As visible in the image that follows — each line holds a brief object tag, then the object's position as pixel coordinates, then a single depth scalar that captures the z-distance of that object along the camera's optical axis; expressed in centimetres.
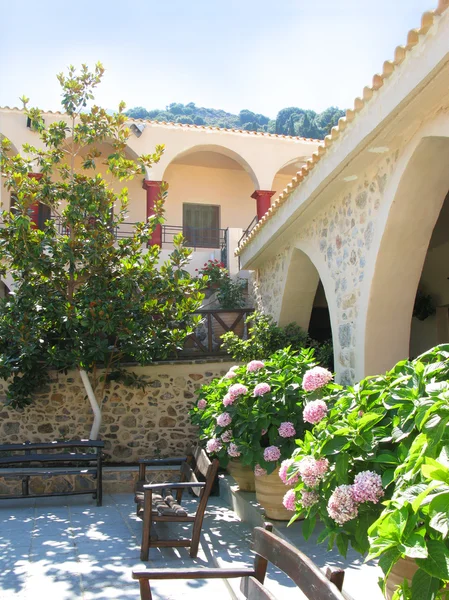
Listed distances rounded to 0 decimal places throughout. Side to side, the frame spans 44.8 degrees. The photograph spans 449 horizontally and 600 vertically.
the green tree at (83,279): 734
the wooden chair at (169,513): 416
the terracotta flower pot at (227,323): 963
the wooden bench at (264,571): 169
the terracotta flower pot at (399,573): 199
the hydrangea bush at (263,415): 454
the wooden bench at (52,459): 616
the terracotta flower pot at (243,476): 574
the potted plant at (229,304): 963
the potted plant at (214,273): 1116
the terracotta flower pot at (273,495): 464
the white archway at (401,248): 457
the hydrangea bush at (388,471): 145
